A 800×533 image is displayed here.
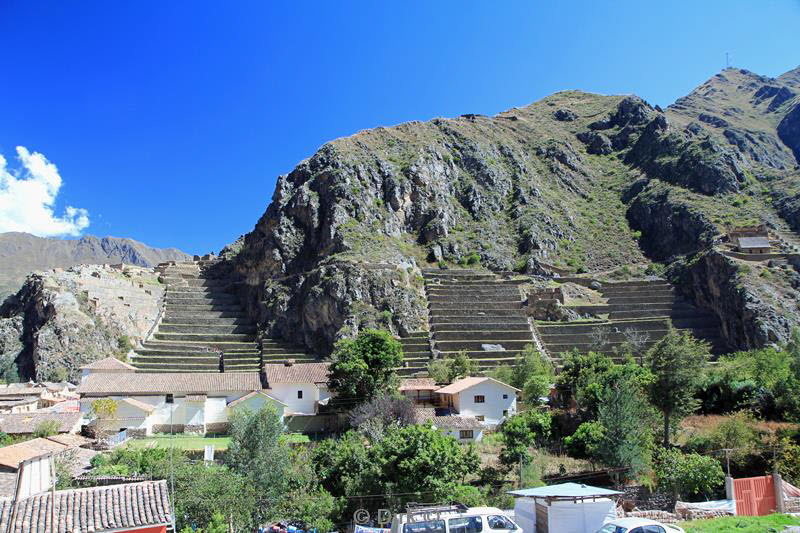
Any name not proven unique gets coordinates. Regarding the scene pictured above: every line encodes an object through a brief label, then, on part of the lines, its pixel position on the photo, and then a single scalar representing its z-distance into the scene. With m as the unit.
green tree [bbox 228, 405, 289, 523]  24.69
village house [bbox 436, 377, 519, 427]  43.69
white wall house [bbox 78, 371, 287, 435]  43.72
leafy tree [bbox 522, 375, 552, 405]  44.34
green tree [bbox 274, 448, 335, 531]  23.59
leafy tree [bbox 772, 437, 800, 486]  24.12
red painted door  21.98
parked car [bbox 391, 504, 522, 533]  15.02
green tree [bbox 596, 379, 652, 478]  27.71
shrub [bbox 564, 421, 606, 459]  29.59
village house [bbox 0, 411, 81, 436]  35.84
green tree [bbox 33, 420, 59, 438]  35.03
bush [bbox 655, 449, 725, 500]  23.62
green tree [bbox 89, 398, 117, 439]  39.50
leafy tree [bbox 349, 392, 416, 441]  35.34
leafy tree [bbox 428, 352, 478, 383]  53.53
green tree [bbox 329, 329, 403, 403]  42.72
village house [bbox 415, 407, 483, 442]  37.84
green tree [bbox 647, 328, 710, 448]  31.03
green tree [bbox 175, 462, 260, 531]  21.27
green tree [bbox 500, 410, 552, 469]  29.81
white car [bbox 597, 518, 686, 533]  14.48
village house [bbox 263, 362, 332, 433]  47.33
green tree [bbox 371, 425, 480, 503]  25.61
